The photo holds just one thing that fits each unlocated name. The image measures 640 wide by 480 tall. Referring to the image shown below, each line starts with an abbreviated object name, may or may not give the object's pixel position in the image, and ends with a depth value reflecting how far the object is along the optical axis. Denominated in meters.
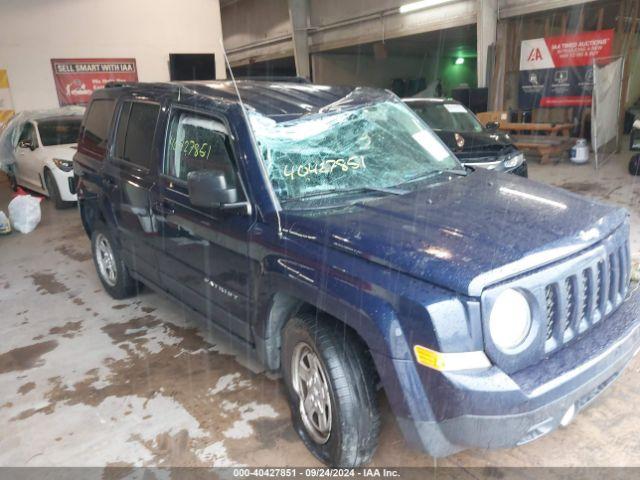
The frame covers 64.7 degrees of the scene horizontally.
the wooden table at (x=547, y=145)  10.90
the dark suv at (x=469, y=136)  6.83
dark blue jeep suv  1.93
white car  8.70
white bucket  10.48
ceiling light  14.15
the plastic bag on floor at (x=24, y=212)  7.52
